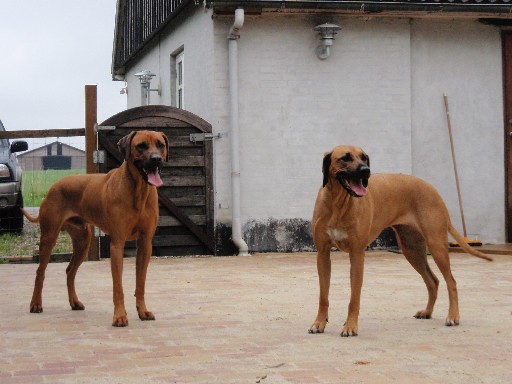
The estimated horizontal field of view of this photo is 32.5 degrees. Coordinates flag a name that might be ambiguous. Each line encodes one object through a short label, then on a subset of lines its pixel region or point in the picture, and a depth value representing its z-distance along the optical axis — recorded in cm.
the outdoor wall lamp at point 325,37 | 1243
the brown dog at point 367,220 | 564
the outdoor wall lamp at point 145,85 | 1701
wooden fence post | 1161
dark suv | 1287
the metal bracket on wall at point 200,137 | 1223
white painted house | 1241
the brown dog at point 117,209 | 623
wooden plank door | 1211
